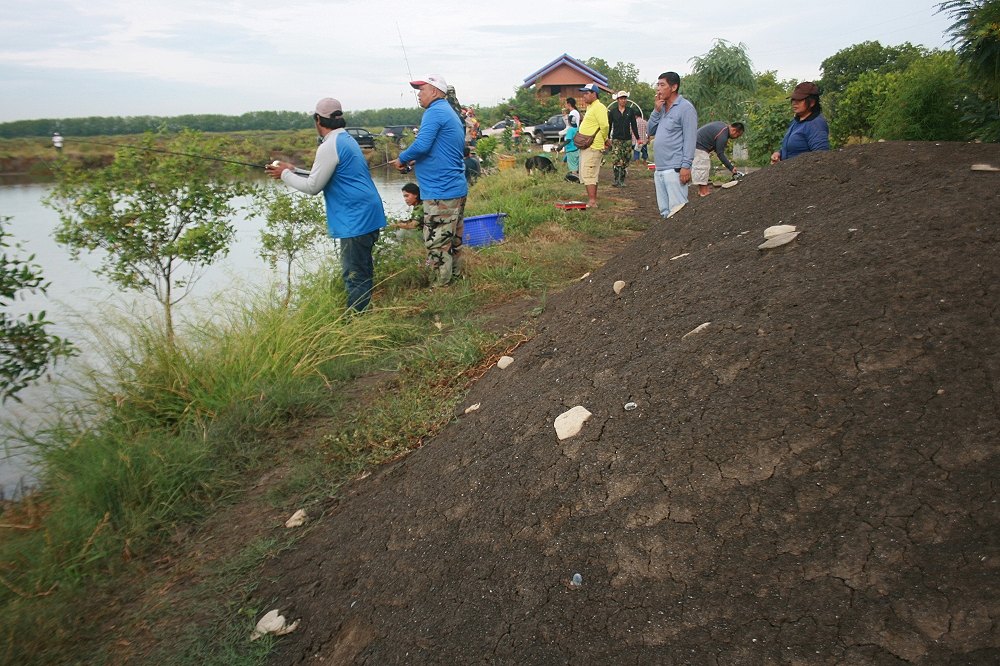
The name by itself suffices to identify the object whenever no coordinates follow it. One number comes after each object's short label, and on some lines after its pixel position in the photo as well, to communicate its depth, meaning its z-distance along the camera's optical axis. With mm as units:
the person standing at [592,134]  8508
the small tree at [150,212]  5078
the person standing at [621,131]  11078
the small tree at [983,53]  4520
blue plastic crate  7391
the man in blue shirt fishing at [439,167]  5488
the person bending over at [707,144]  7562
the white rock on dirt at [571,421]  2426
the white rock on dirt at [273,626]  2311
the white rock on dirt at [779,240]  3033
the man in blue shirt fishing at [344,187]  4867
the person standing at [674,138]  5648
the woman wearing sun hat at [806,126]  5020
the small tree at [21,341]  4047
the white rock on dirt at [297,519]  2955
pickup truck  27175
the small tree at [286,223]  6863
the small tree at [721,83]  18125
